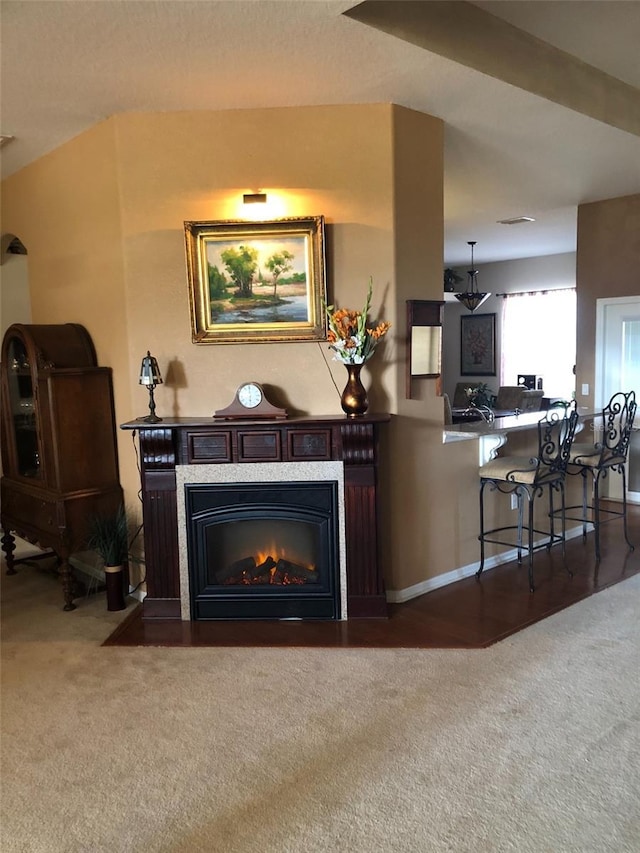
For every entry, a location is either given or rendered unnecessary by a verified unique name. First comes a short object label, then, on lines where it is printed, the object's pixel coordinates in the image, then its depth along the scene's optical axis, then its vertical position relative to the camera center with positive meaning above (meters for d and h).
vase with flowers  3.59 +0.03
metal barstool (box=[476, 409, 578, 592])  4.09 -0.78
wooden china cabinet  4.02 -0.48
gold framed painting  3.73 +0.39
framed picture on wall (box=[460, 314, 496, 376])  10.36 +0.01
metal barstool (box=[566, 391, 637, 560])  4.65 -0.79
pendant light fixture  8.45 +0.58
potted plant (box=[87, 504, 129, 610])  3.95 -1.14
